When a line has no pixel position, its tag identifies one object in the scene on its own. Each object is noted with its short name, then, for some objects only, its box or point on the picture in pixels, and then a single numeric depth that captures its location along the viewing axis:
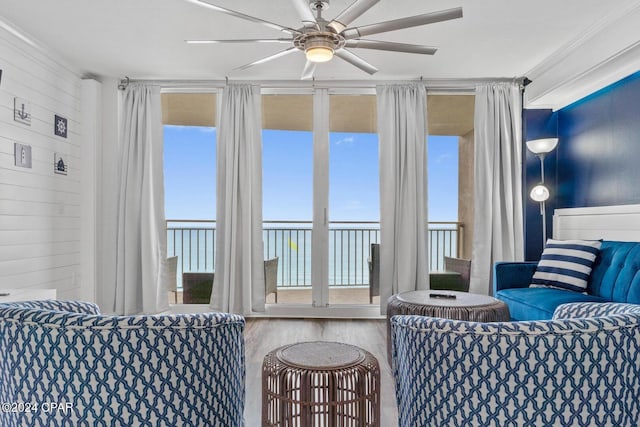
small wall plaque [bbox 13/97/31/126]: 3.38
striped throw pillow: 3.22
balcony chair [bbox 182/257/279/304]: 4.74
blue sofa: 2.85
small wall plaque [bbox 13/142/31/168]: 3.38
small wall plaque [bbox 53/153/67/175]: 3.92
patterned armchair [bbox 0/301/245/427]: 1.23
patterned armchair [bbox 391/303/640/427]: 1.14
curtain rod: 4.52
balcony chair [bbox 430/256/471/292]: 4.61
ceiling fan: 2.28
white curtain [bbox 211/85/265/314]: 4.37
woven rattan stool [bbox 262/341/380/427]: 1.60
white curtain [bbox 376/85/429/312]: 4.35
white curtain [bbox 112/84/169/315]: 4.39
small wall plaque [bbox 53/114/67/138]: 3.93
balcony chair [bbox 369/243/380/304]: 4.70
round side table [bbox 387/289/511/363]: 2.59
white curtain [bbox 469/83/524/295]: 4.36
